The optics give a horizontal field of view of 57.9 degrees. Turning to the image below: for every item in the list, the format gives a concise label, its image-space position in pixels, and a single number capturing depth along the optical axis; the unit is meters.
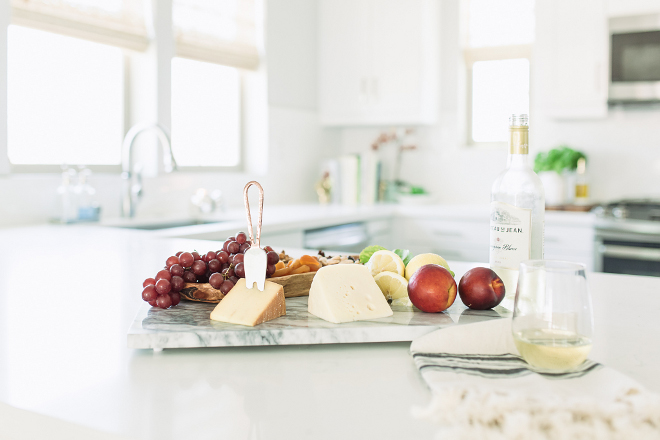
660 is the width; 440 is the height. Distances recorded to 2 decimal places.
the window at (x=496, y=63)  3.81
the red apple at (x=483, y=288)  0.84
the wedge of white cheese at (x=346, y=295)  0.80
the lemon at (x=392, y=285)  0.87
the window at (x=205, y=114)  3.27
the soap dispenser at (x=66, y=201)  2.41
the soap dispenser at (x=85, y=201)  2.45
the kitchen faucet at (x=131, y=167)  2.52
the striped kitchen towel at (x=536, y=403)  0.49
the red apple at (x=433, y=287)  0.83
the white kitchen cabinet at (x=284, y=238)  2.58
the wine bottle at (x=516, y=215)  0.85
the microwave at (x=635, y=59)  3.02
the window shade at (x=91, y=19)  2.39
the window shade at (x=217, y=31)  3.11
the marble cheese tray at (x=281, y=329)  0.75
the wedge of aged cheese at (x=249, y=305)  0.79
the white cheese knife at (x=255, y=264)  0.78
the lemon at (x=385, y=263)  0.92
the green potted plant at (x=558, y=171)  3.36
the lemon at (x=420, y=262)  0.90
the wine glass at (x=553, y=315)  0.62
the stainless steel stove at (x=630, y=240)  2.74
